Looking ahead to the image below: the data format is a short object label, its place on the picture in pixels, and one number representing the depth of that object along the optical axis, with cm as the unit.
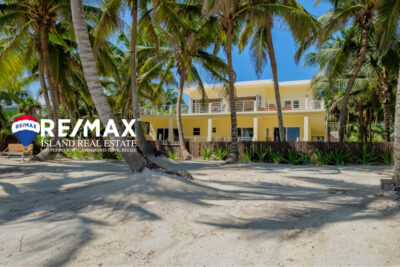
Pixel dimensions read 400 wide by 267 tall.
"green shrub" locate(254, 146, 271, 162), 1357
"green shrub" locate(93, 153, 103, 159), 1719
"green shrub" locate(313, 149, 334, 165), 1222
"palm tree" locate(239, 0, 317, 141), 1094
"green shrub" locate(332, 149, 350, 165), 1214
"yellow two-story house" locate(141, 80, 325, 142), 2144
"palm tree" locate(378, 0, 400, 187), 963
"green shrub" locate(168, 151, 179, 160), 1618
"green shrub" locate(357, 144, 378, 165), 1174
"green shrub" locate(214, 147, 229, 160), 1492
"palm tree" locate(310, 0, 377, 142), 1230
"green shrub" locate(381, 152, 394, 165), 1126
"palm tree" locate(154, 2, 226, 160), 1081
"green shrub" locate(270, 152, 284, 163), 1313
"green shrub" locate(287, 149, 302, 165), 1275
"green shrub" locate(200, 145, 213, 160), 1541
